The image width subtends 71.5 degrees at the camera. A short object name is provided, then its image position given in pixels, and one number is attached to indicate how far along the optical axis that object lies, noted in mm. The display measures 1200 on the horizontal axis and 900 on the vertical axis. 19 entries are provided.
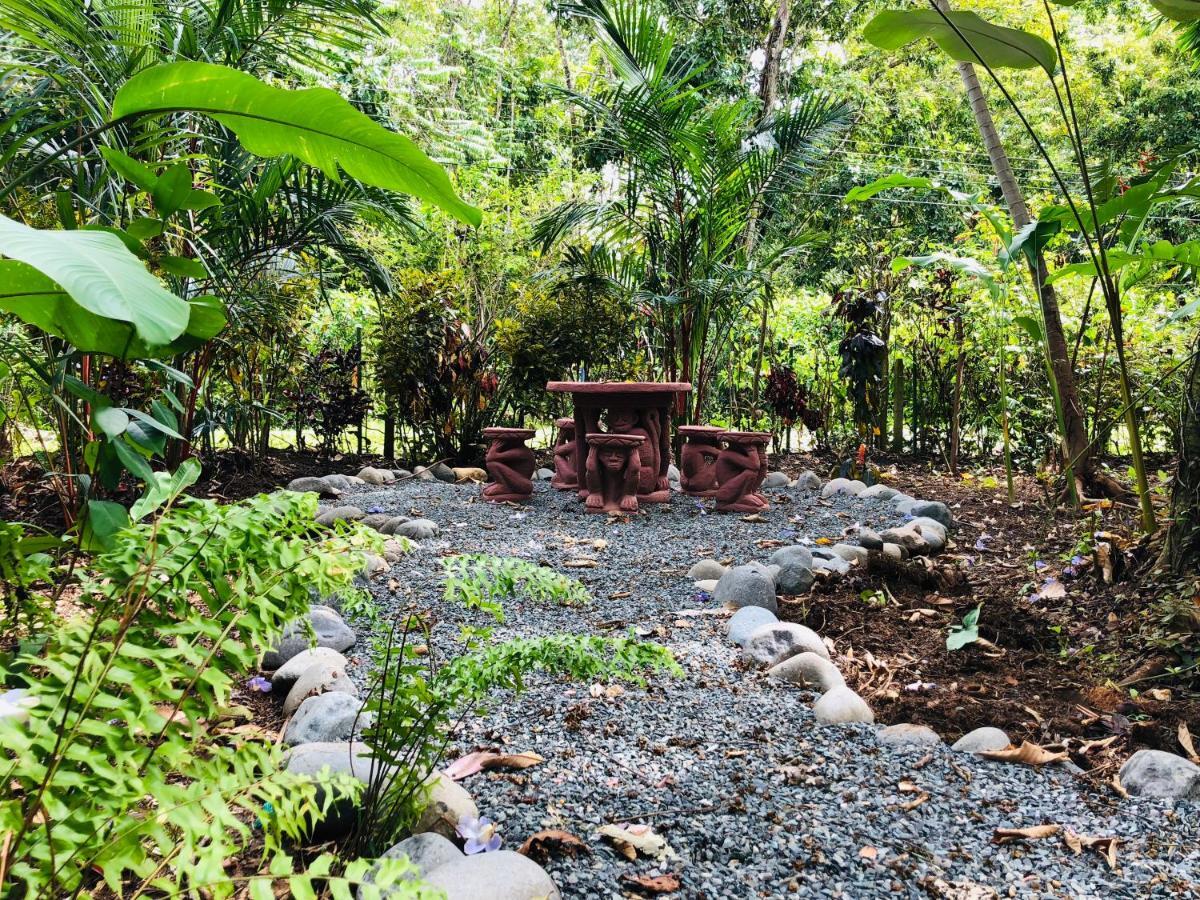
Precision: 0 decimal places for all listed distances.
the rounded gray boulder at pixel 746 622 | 2607
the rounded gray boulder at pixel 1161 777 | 1704
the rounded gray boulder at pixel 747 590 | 2979
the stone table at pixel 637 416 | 4922
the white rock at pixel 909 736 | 1960
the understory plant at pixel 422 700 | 1315
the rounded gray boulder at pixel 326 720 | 1786
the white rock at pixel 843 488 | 5449
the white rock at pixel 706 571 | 3418
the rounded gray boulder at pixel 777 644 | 2457
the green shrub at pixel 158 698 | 841
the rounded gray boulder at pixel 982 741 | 1924
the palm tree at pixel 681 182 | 5559
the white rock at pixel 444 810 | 1436
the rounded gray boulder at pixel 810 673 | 2279
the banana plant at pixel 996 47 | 2406
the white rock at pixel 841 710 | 2066
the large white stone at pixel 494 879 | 1253
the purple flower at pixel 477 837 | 1401
